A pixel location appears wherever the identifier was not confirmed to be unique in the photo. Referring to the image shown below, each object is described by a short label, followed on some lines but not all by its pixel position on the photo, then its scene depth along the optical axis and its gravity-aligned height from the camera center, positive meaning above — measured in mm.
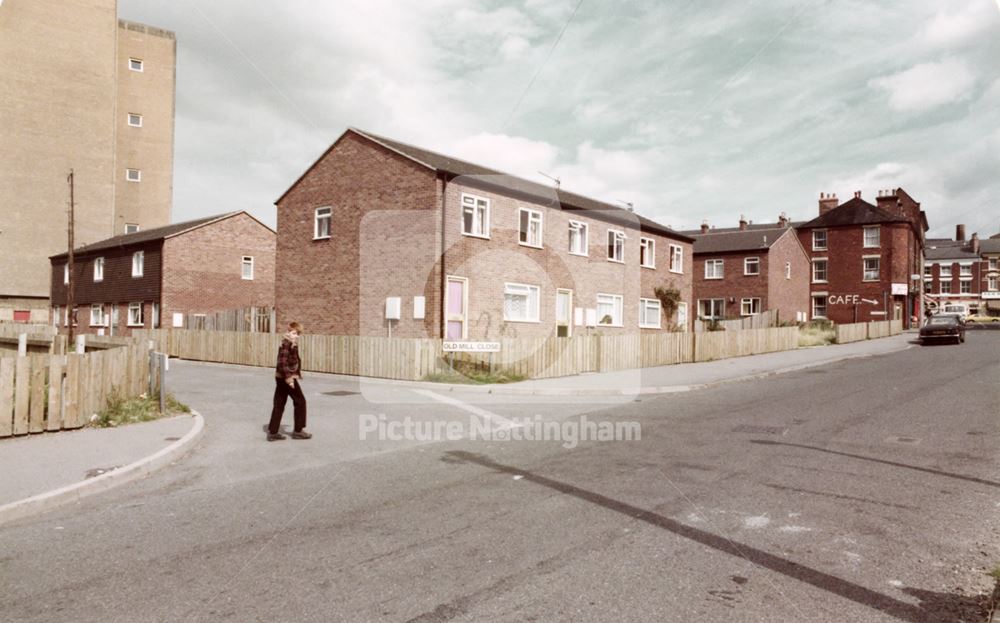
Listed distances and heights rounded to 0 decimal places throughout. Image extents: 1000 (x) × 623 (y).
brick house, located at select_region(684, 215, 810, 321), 47156 +4086
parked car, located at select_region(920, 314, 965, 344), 34812 +3
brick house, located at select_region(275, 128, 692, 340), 23609 +2996
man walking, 10227 -980
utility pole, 33522 +1077
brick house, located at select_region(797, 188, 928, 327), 54250 +5847
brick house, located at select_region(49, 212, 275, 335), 35844 +2922
